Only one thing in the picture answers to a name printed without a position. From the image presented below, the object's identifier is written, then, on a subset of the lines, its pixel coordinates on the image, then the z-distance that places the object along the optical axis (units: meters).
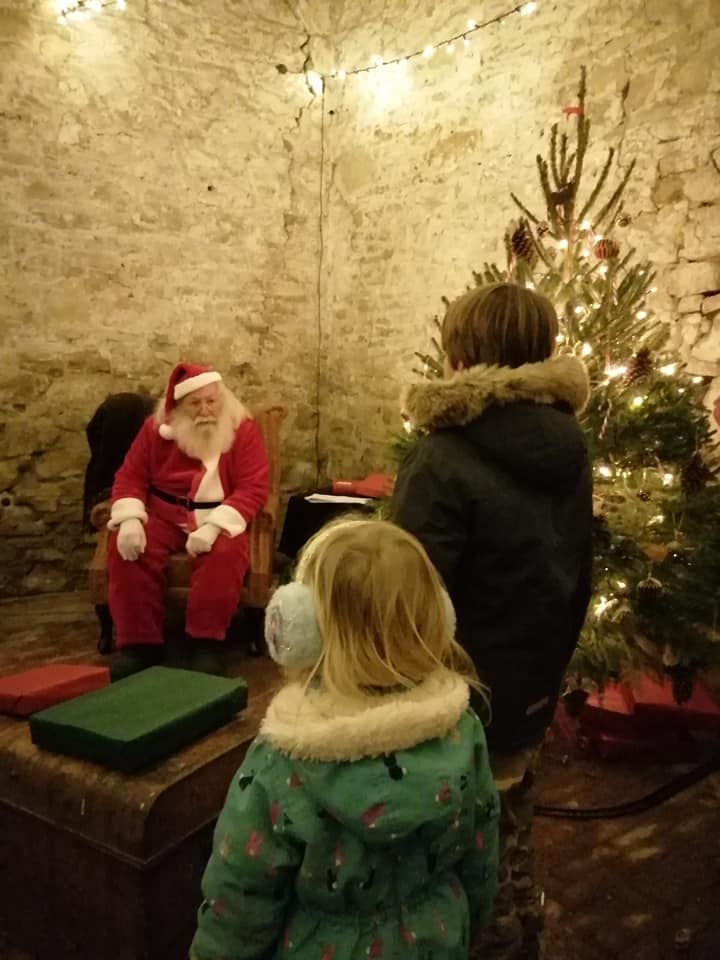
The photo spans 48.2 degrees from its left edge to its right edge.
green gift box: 1.96
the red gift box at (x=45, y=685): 2.23
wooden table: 1.87
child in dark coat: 1.57
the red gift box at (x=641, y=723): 3.28
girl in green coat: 1.16
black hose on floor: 2.85
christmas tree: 2.96
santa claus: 3.52
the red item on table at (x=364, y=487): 4.51
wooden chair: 3.65
